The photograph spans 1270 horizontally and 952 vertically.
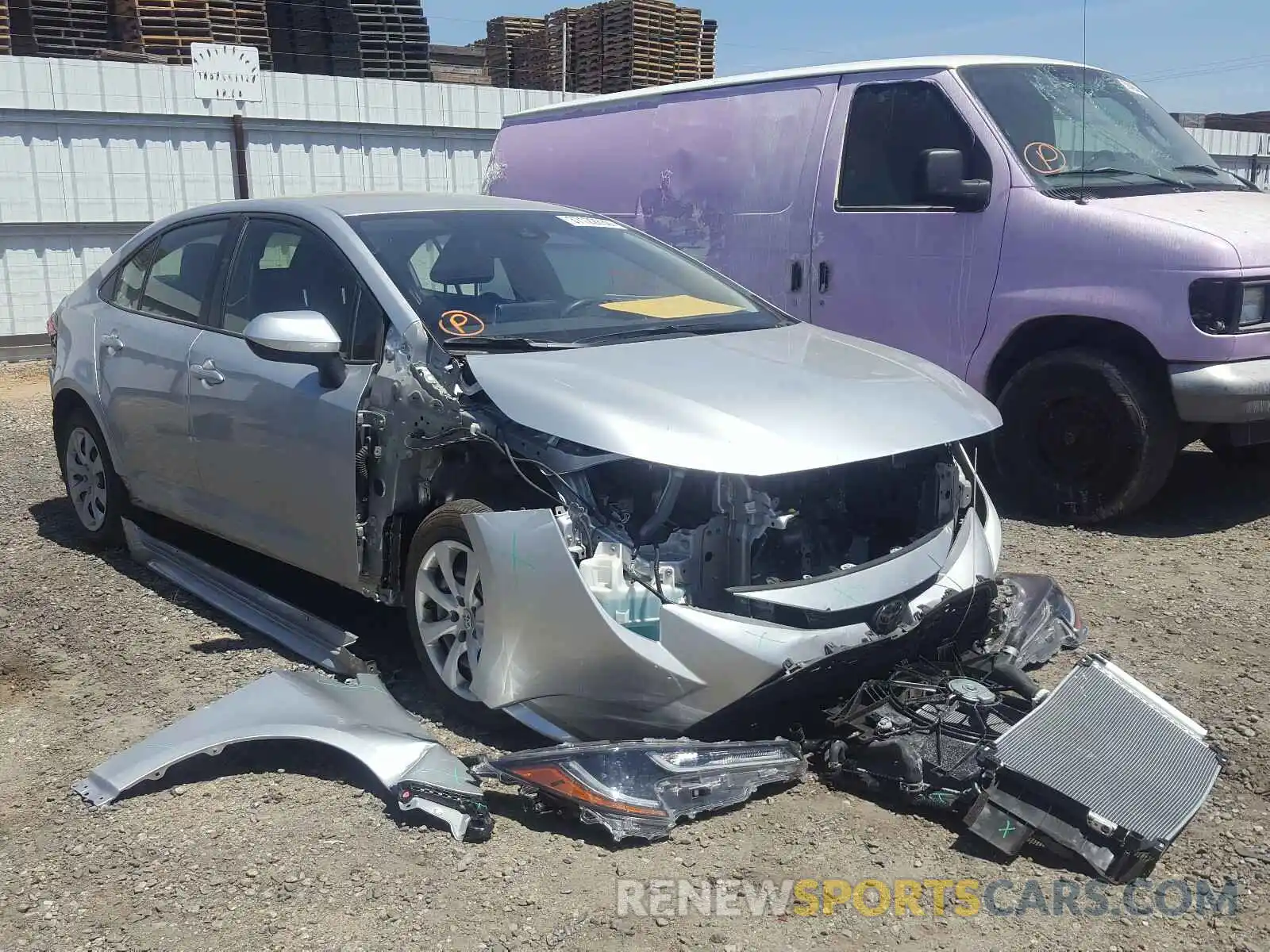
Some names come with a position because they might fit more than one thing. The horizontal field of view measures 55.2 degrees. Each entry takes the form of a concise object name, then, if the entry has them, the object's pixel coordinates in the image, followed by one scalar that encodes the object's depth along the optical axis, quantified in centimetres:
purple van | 554
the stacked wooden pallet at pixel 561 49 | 2033
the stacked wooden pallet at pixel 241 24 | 1582
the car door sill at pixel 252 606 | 414
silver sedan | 334
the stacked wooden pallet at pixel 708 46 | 2077
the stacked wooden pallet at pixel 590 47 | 1995
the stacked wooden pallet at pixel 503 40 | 2164
